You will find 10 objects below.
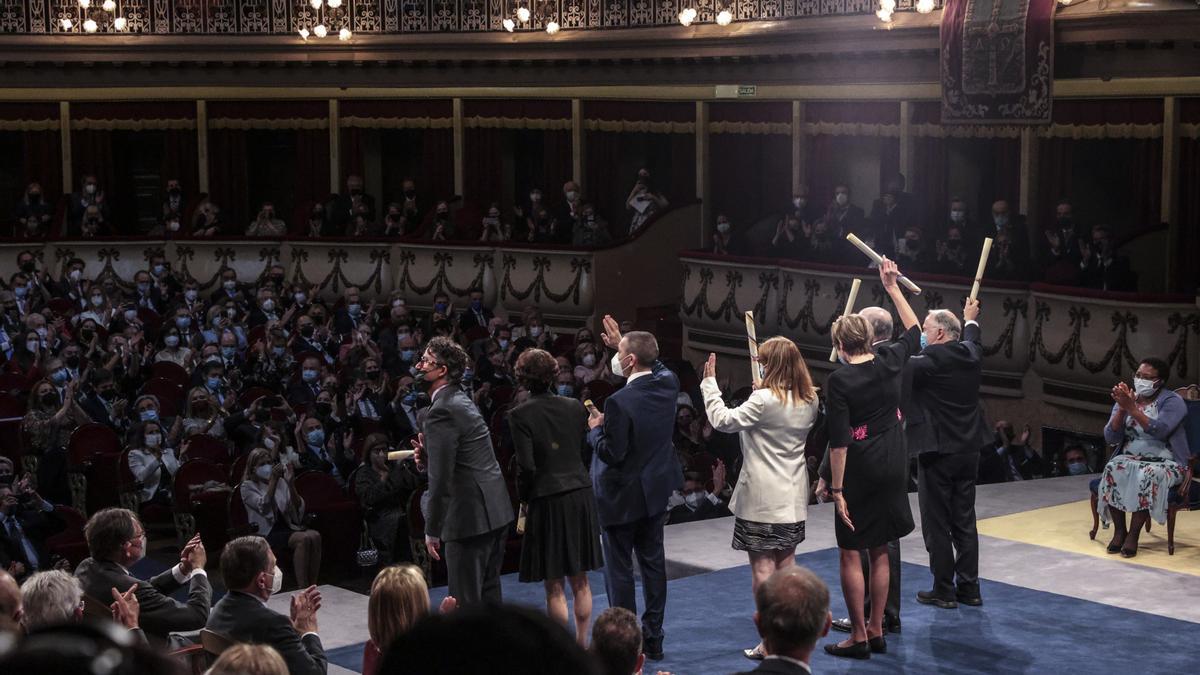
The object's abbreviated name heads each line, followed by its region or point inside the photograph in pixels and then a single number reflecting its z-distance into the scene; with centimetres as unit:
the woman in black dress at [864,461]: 639
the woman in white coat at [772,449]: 629
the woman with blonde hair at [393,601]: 452
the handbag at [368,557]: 1005
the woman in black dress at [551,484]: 631
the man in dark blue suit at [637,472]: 636
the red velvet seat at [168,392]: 1277
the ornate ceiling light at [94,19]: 2123
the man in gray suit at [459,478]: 614
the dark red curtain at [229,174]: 2275
